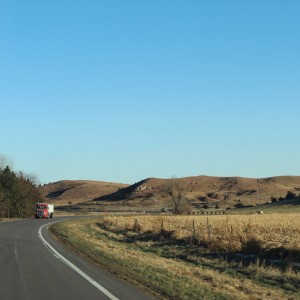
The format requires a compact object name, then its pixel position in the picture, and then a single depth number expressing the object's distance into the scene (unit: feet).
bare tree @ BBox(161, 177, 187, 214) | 313.94
